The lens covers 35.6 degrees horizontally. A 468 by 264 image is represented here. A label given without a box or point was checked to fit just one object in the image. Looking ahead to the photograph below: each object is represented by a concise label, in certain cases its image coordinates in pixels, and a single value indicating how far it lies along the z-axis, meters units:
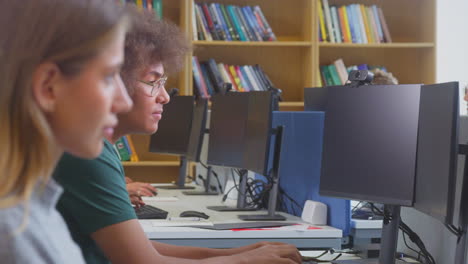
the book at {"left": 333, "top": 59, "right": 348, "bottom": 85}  4.84
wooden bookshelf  4.82
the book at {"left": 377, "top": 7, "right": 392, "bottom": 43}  4.86
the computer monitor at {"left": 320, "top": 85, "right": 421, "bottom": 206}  1.83
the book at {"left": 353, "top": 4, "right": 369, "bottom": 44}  4.81
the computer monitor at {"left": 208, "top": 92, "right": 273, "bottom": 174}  2.77
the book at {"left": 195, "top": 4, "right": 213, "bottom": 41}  4.69
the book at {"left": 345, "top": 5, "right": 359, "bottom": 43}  4.80
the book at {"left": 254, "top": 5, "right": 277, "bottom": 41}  4.78
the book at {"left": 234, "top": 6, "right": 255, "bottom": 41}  4.75
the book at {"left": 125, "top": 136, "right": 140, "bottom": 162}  4.80
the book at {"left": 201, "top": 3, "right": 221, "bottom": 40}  4.71
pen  2.78
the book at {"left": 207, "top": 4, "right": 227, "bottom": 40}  4.71
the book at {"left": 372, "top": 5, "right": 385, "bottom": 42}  4.86
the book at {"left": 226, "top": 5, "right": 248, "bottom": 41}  4.74
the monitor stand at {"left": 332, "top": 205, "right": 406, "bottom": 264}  1.92
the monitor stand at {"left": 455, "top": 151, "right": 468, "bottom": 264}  1.63
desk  2.48
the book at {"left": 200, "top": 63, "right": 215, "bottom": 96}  4.74
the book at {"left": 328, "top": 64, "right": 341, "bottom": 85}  4.84
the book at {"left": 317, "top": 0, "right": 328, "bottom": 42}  4.79
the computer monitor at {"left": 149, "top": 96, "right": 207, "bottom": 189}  3.87
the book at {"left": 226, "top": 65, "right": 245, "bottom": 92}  4.78
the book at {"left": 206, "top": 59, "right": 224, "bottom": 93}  4.73
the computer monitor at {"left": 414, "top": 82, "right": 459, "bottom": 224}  1.57
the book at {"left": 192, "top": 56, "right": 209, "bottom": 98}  4.71
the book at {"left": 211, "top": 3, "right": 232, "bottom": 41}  4.72
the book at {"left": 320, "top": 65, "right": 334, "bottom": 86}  4.84
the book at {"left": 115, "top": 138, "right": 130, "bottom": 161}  4.74
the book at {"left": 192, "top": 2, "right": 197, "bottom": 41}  4.65
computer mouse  2.84
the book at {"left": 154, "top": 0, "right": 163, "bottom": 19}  4.70
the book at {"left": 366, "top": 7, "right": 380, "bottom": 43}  4.86
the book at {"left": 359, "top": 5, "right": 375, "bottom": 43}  4.84
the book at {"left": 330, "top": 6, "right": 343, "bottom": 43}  4.80
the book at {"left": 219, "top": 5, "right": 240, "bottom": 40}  4.73
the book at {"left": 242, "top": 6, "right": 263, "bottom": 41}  4.77
